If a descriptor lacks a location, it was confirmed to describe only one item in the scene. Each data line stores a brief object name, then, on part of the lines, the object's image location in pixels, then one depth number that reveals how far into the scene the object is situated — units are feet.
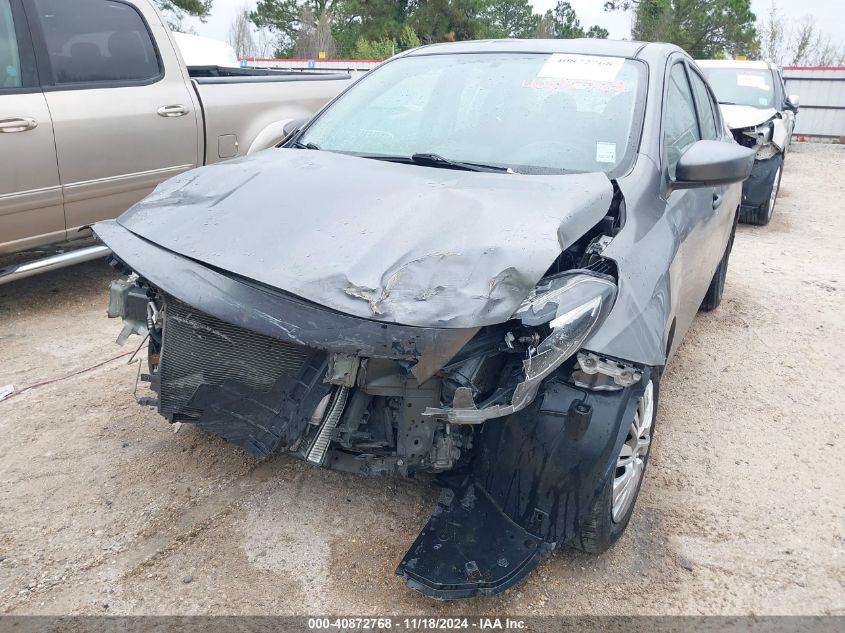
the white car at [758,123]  25.30
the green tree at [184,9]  84.69
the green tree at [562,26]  130.82
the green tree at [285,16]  119.14
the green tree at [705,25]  101.45
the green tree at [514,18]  127.13
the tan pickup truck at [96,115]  13.65
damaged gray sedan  6.79
